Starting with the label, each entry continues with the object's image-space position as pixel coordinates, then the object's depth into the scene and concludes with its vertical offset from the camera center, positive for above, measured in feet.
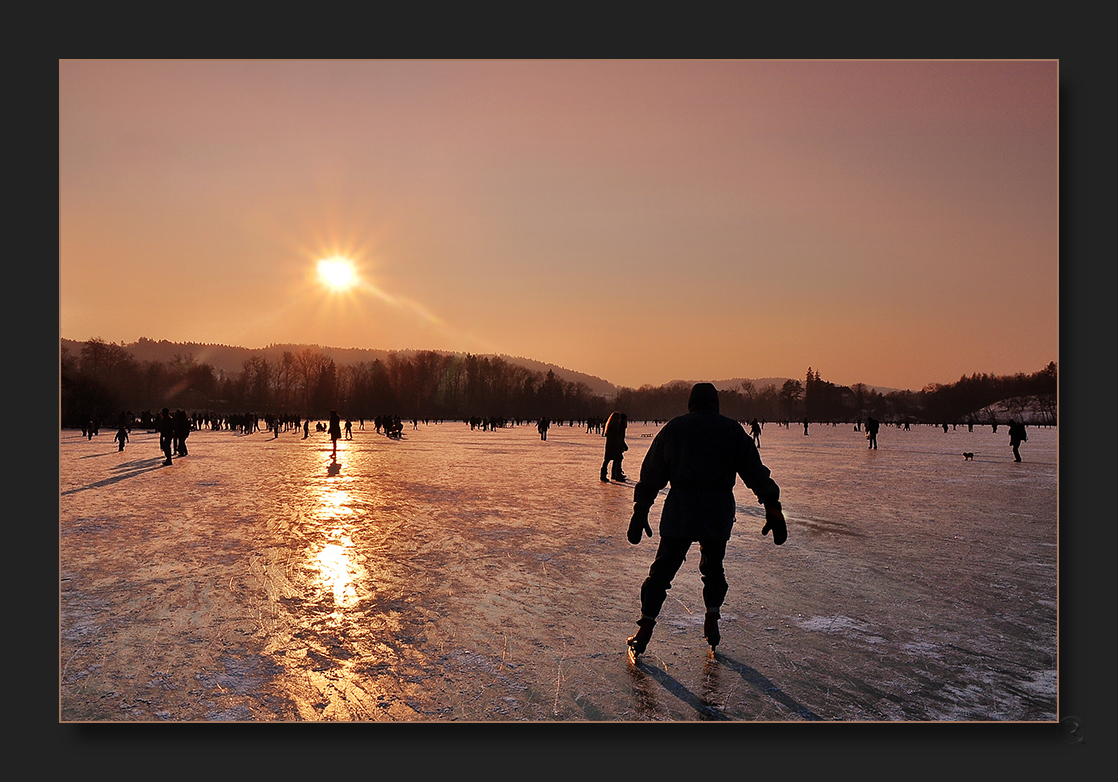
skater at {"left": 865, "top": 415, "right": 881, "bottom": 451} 98.27 -4.50
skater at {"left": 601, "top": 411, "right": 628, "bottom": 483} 47.23 -2.87
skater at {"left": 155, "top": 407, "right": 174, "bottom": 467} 62.95 -2.90
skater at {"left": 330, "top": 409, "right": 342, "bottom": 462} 67.46 -2.62
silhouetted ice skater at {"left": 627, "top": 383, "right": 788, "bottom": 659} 12.60 -1.74
